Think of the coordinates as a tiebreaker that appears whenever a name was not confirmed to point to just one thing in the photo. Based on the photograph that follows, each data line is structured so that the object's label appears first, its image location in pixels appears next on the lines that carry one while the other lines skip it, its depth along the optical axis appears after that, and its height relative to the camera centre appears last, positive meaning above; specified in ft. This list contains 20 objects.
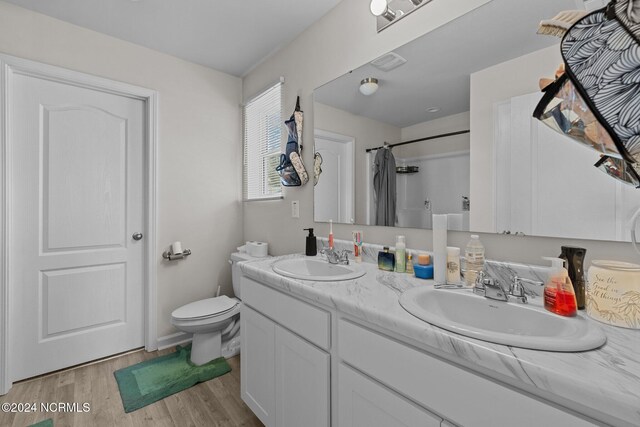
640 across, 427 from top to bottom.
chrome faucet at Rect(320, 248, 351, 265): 4.97 -0.76
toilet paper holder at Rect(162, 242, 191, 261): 7.50 -1.04
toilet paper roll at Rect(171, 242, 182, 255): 7.50 -0.94
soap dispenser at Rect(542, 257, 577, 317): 2.50 -0.71
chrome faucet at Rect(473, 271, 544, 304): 2.90 -0.79
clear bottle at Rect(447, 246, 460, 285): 3.55 -0.65
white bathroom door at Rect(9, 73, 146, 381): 6.04 -0.26
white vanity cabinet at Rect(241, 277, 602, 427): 1.98 -1.54
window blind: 7.58 +1.96
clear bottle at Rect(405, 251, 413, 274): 4.23 -0.76
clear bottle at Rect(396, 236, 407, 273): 4.24 -0.62
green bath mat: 5.59 -3.53
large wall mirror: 3.01 +0.99
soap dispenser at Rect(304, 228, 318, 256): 5.78 -0.66
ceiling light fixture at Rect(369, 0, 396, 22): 4.57 +3.28
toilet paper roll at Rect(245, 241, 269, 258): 7.42 -0.94
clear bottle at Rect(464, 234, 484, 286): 3.41 -0.57
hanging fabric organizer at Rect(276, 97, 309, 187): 6.39 +1.31
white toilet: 6.28 -2.53
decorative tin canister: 2.28 -0.66
